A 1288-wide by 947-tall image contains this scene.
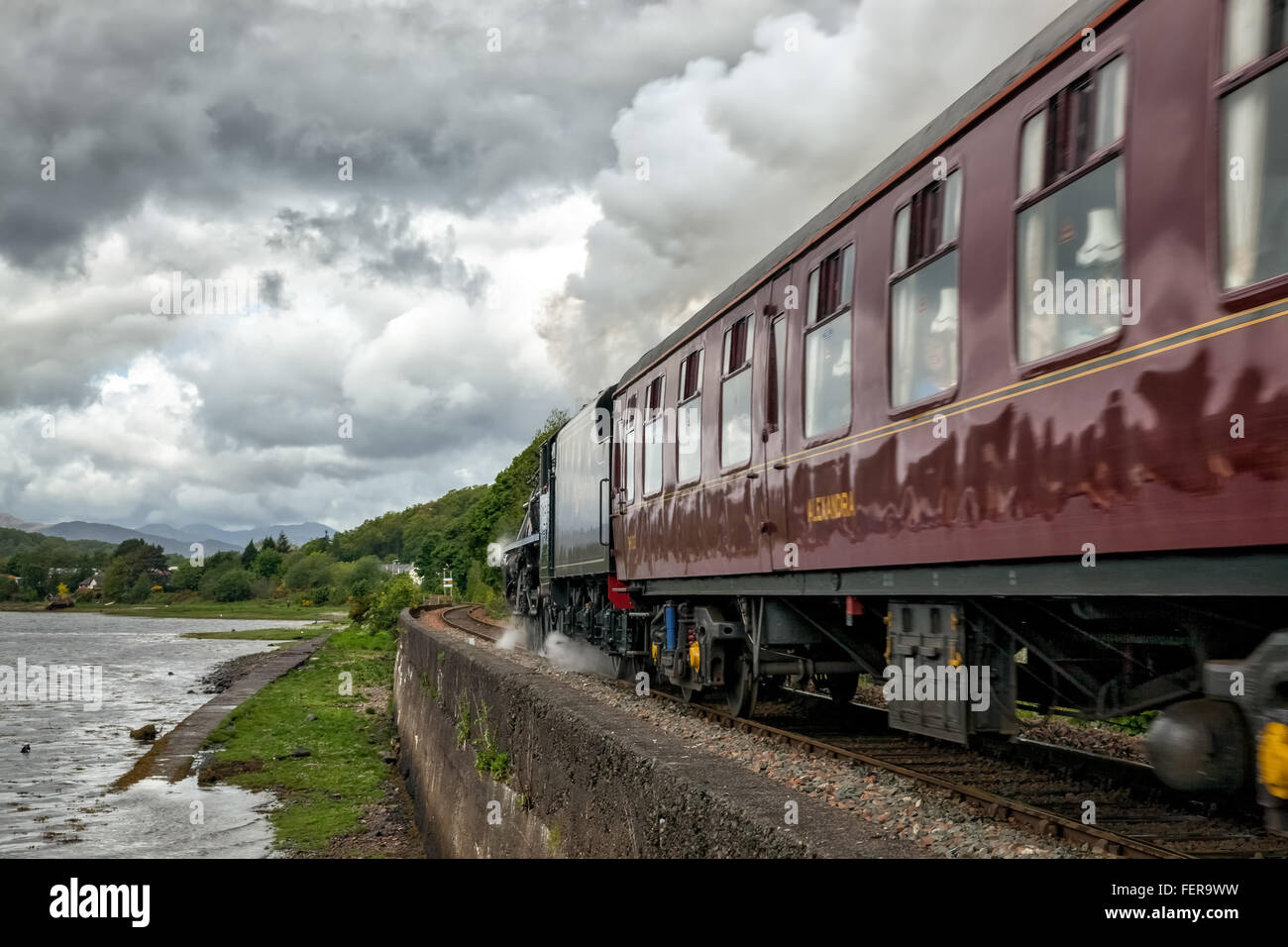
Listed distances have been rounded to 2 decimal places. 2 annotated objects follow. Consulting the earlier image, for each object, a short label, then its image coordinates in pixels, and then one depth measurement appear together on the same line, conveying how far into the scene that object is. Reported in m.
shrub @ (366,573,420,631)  55.50
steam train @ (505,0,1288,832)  3.92
